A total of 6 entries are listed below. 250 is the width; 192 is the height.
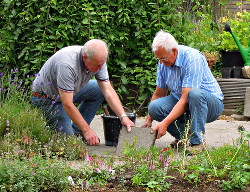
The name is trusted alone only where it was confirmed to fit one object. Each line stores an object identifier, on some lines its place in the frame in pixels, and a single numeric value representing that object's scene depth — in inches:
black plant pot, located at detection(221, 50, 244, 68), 505.8
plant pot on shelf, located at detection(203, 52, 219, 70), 511.2
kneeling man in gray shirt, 329.7
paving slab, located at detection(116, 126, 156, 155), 313.8
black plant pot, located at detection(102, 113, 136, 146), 356.3
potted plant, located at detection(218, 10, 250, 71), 506.5
